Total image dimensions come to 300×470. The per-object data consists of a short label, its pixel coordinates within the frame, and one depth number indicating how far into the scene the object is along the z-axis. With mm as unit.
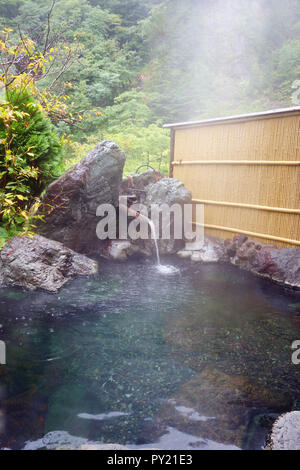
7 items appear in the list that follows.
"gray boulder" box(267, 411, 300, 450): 2082
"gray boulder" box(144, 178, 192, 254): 7910
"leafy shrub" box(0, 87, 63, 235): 5270
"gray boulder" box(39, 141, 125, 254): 6484
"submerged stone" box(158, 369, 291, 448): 2379
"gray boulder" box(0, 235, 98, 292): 5141
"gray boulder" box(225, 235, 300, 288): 6004
